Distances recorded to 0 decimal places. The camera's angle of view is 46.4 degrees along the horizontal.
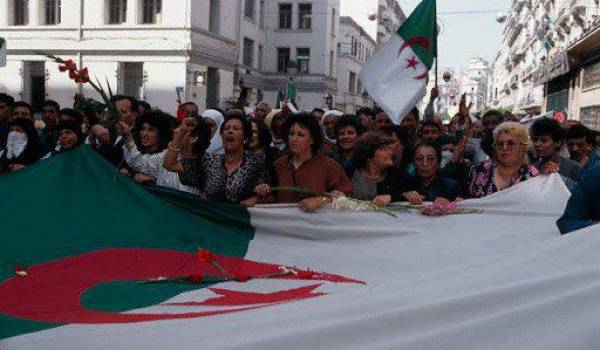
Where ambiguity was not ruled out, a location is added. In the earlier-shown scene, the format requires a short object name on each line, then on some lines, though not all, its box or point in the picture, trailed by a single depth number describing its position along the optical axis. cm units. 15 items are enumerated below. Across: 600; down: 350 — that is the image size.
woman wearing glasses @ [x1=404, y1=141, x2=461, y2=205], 502
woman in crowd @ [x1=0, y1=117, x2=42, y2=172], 669
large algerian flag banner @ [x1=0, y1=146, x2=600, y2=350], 224
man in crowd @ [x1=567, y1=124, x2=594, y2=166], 599
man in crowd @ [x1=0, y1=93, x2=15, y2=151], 798
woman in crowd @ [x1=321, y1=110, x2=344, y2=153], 760
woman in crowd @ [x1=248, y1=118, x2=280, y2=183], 584
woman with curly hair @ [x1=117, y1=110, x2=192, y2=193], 513
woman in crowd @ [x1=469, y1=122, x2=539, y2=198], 468
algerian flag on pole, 720
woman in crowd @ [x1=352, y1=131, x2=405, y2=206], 491
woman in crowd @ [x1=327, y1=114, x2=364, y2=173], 615
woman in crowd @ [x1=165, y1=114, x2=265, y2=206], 479
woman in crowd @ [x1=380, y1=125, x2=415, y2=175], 561
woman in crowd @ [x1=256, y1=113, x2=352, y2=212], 477
